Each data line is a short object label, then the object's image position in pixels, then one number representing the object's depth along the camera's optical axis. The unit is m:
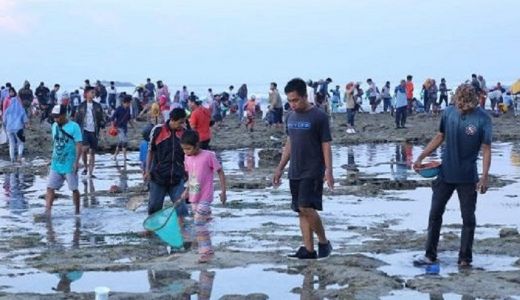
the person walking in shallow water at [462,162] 9.50
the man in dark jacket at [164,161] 12.00
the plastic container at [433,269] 9.30
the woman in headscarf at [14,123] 23.22
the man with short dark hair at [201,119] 18.59
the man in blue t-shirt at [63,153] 13.84
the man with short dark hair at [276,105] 34.59
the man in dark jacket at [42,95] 41.30
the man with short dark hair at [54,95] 41.45
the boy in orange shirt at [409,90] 39.59
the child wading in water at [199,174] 10.52
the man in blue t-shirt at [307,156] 9.78
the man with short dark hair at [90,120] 18.92
